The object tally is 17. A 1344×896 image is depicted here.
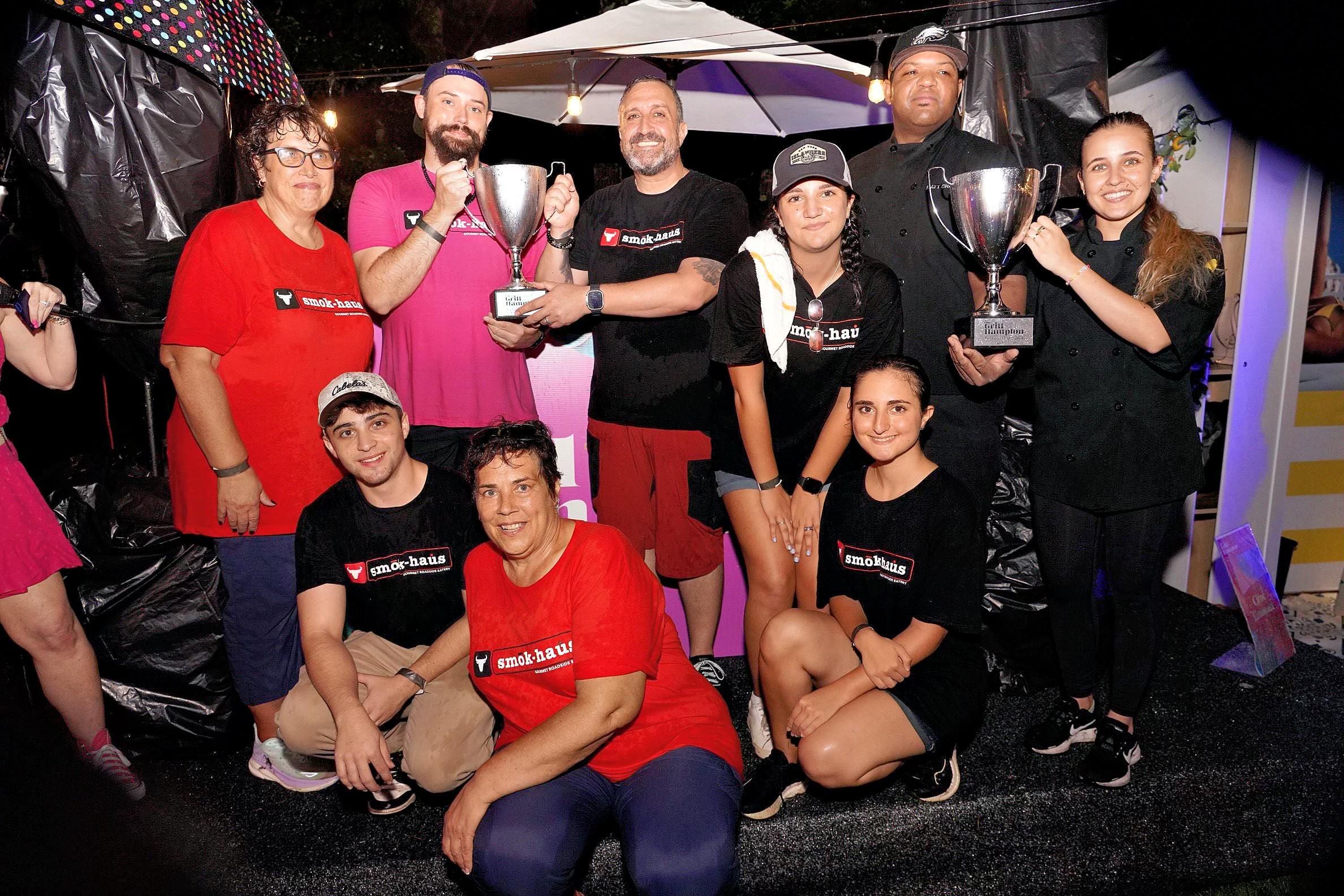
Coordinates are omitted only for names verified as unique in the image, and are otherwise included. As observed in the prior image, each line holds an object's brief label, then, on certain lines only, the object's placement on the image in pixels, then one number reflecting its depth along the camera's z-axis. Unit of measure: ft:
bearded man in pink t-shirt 8.59
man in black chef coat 8.84
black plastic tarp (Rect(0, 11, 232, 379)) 8.91
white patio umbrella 13.32
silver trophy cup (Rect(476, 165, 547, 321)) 7.79
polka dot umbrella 8.49
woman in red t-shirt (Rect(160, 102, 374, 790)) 7.93
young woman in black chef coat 7.68
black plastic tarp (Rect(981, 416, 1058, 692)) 10.51
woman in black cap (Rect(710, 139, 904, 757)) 8.23
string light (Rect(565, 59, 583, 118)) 14.67
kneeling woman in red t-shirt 6.34
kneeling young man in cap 7.70
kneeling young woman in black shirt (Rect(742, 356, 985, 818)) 7.58
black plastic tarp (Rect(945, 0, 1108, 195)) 11.61
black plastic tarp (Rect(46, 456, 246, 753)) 9.57
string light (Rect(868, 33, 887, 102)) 12.44
